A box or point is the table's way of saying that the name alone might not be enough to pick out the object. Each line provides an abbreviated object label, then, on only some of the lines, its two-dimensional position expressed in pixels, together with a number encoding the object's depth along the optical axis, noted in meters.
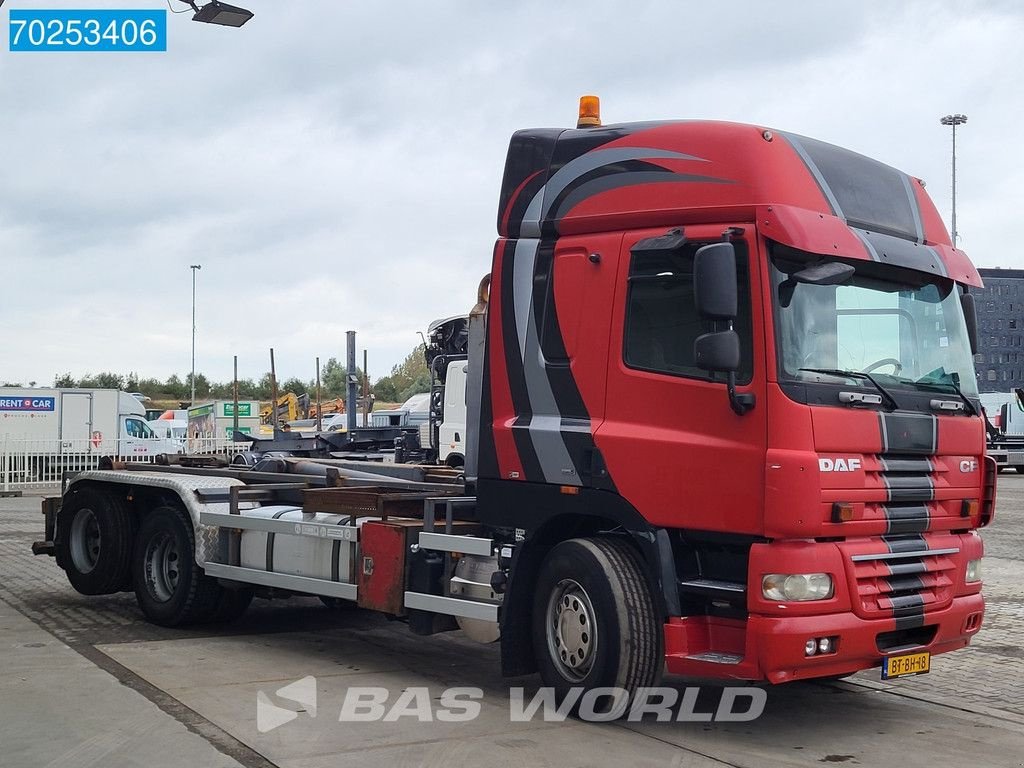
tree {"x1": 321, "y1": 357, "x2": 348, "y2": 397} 98.10
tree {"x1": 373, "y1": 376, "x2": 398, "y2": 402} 100.44
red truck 5.95
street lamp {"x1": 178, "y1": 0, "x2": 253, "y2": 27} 10.91
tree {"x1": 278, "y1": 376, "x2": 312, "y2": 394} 100.06
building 70.44
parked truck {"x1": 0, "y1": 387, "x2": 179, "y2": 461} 39.84
